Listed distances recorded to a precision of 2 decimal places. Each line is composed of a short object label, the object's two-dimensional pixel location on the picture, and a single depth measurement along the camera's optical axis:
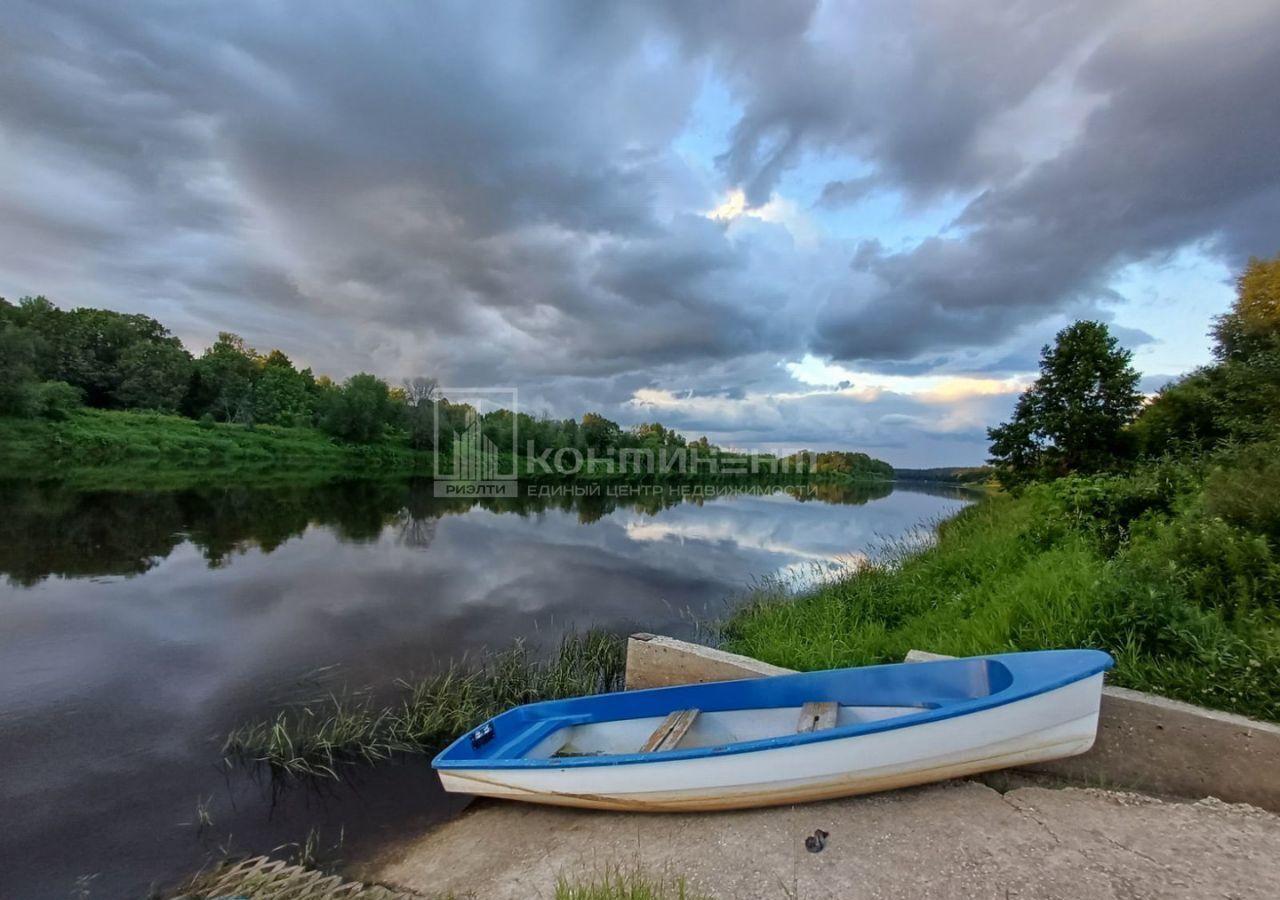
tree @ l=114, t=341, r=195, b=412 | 49.31
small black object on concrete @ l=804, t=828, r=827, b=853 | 3.31
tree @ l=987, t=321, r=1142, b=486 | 14.55
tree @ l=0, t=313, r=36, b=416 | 34.25
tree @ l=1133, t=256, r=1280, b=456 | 8.84
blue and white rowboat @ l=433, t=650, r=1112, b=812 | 3.39
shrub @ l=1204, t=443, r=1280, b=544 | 5.00
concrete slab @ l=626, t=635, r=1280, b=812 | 3.29
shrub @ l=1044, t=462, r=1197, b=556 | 7.36
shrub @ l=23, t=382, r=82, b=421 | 35.53
